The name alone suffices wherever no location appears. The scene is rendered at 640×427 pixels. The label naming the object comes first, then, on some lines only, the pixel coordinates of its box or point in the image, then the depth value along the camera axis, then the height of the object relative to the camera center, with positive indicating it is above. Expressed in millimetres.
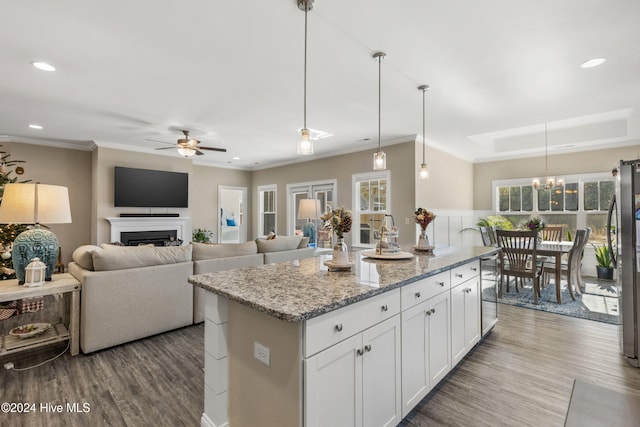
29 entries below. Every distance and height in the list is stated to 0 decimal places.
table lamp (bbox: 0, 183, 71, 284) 2545 -21
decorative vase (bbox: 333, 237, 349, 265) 2074 -277
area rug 3762 -1233
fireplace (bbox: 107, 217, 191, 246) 5999 -337
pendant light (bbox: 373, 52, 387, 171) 3068 +575
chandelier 5953 +716
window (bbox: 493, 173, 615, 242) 6008 +296
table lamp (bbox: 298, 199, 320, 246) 5109 +91
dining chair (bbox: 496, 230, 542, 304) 4164 -573
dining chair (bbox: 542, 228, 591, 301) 4320 -758
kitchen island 1320 -677
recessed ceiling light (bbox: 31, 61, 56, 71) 2852 +1434
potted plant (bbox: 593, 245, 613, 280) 5591 -931
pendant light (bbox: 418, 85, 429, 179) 3378 +1378
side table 2525 -950
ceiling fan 4828 +1097
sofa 2811 -750
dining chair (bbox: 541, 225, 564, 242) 5618 -362
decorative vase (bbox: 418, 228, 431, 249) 3047 -274
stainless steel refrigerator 2629 -356
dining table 4191 -522
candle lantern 2646 -535
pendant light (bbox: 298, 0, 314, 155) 2400 +581
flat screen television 6008 +548
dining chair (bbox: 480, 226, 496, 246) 5015 -342
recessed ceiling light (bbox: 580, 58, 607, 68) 2760 +1436
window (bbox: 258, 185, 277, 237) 8359 +148
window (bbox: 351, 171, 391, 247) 5906 +206
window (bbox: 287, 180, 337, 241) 6723 +439
